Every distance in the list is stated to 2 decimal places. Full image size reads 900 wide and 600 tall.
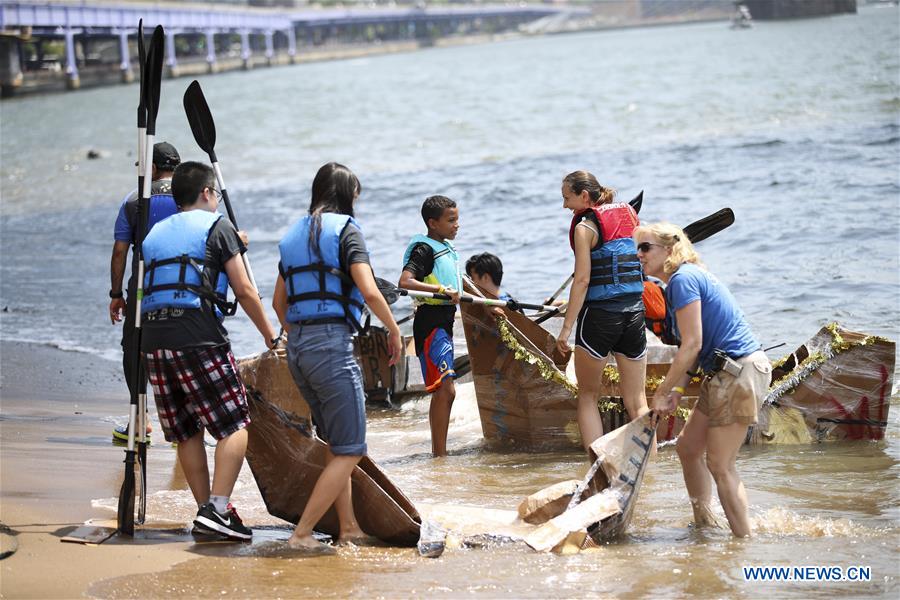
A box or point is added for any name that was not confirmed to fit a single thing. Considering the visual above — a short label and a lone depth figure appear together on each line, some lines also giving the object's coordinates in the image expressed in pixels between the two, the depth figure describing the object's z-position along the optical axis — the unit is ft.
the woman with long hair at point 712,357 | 36.47
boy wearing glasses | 36.27
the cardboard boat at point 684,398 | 50.85
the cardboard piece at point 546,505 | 38.75
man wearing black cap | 45.42
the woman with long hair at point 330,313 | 35.12
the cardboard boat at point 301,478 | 37.60
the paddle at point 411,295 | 48.21
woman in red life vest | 45.50
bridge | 493.36
